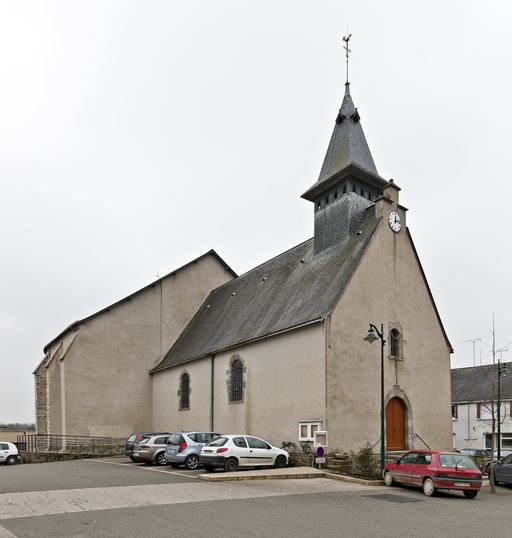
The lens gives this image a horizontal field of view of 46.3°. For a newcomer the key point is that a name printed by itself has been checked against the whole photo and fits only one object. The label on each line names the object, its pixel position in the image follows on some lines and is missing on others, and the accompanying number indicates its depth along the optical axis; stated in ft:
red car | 46.60
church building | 66.74
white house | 146.82
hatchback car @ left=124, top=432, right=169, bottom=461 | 75.74
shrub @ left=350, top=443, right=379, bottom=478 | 58.75
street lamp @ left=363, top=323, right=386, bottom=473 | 57.06
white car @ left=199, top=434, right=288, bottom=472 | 57.62
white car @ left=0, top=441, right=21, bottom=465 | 91.40
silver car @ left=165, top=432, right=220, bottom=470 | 62.75
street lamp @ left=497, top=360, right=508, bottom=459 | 82.09
